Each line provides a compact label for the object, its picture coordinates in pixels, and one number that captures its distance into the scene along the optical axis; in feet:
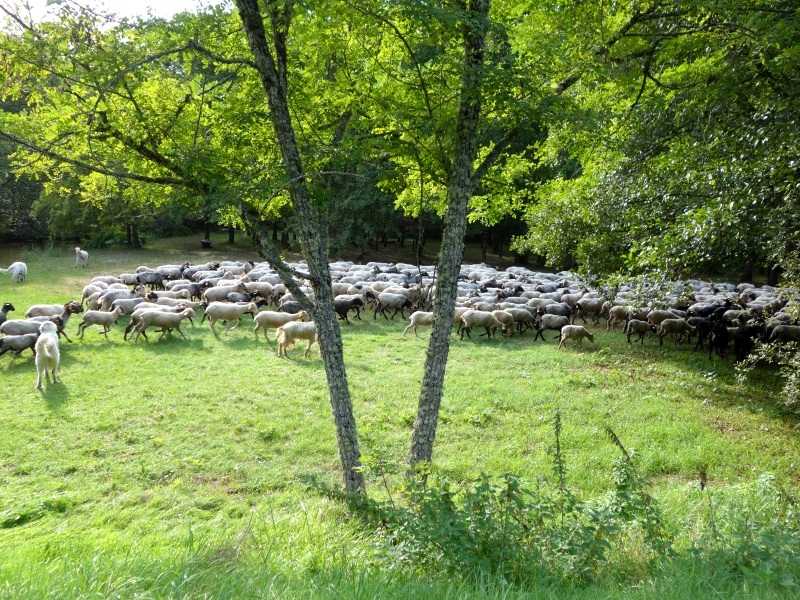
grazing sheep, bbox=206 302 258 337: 52.31
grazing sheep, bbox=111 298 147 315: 55.01
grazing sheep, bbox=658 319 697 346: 54.49
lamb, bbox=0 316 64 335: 42.29
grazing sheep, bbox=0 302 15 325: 46.63
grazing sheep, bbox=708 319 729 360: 49.85
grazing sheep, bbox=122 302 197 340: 48.21
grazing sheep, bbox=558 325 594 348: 52.44
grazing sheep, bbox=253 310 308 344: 50.96
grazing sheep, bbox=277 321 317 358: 45.19
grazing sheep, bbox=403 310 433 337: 55.98
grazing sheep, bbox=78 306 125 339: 48.29
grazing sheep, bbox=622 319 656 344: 55.83
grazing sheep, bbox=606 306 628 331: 61.57
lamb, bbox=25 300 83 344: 45.44
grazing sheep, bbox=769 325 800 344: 46.39
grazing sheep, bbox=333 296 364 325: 60.23
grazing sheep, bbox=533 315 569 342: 57.20
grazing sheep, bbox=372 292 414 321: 65.00
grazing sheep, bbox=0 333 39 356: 38.83
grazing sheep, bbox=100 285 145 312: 56.13
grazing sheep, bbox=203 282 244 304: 63.67
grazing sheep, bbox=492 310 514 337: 57.93
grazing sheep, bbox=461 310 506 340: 56.24
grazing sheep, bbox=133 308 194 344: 47.14
